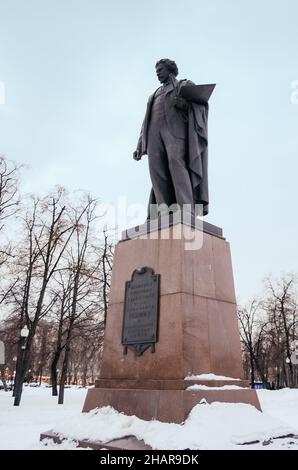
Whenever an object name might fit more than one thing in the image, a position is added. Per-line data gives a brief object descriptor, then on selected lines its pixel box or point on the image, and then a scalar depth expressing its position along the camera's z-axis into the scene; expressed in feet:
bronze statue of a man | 21.15
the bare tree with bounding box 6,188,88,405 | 61.05
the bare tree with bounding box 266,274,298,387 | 123.34
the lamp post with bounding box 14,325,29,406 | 56.74
